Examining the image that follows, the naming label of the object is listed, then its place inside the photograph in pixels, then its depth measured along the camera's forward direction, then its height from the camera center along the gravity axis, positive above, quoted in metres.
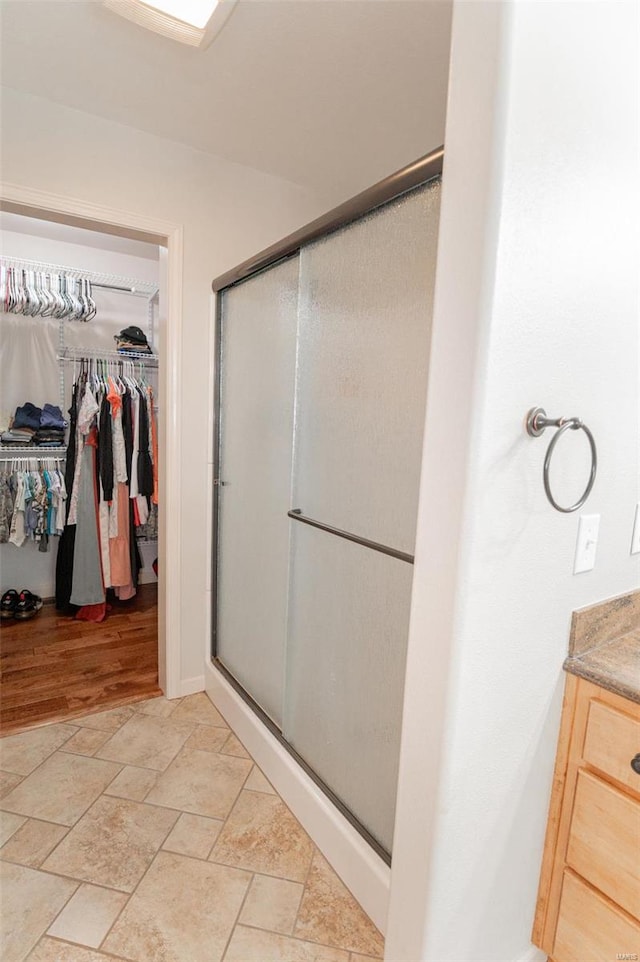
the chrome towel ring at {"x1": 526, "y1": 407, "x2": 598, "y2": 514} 0.90 -0.01
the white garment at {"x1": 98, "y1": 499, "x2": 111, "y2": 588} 3.20 -0.90
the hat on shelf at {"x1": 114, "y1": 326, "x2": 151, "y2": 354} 3.38 +0.42
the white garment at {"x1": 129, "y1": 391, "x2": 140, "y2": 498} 3.20 -0.19
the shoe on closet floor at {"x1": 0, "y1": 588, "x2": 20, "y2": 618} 3.11 -1.31
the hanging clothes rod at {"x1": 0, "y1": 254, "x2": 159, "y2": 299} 3.12 +0.83
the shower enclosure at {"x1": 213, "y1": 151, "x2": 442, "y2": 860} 1.25 -0.20
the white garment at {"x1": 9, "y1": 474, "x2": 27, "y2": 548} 3.07 -0.77
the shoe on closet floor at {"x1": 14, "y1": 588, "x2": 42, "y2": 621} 3.13 -1.33
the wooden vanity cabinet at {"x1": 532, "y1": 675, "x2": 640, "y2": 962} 0.99 -0.88
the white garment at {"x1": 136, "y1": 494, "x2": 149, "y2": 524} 3.30 -0.70
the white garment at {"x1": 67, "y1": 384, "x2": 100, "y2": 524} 3.06 -0.16
